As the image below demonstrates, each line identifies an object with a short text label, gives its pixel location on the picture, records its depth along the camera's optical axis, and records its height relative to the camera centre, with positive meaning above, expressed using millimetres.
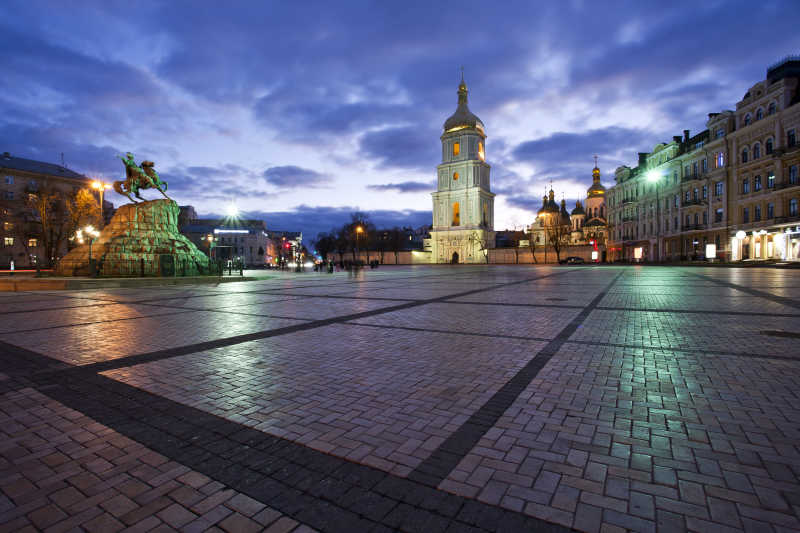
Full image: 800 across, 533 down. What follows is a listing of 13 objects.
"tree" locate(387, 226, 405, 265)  98362 +3853
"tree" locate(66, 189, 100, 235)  36438 +5543
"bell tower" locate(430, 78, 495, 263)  82000 +12337
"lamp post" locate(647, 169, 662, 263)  49281 +3039
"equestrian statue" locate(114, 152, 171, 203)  24766 +5291
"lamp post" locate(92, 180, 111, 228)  23050 +4683
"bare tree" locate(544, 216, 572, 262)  74125 +3482
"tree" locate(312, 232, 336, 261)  117125 +3998
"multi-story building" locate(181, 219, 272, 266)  103188 +6078
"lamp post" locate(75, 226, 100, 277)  43581 +3704
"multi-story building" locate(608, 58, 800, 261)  36000 +7049
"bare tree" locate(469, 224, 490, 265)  81438 +2660
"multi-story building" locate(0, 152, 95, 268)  56062 +7955
